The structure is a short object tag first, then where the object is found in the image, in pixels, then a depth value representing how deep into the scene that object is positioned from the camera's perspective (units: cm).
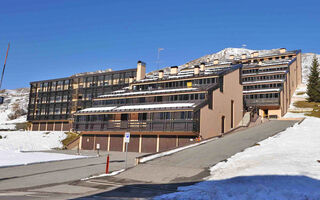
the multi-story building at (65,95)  7188
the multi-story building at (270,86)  6016
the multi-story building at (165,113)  3709
